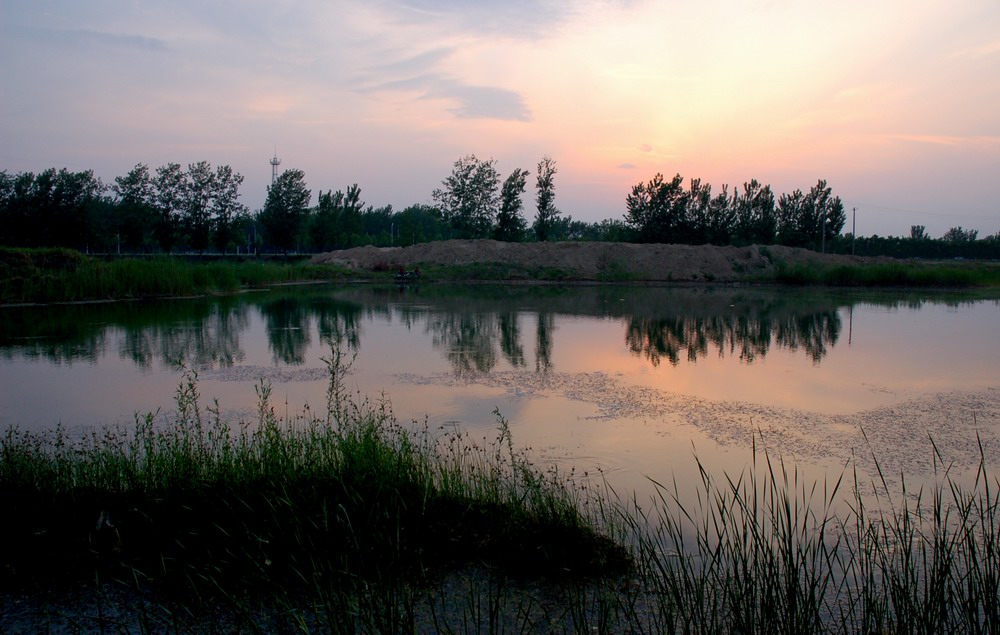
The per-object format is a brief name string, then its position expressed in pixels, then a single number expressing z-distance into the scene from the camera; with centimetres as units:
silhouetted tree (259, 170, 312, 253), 4962
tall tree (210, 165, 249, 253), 4616
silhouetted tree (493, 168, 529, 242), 5850
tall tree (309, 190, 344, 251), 5512
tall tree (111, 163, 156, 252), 4541
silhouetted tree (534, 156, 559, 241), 5741
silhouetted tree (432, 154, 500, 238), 5931
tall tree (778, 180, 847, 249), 5828
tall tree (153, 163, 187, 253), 4531
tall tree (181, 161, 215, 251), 4597
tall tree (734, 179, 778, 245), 5803
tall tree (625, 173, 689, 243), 5675
